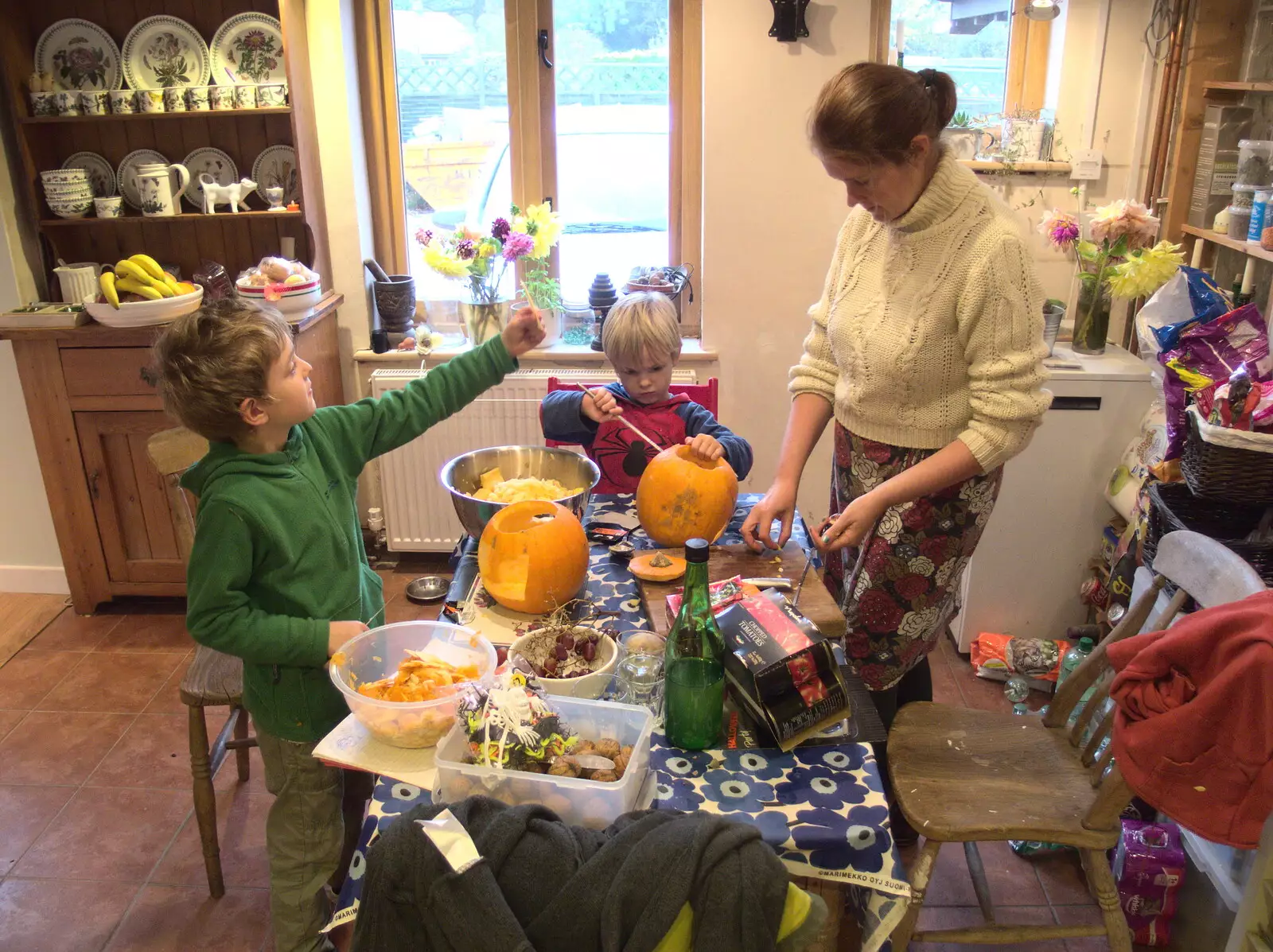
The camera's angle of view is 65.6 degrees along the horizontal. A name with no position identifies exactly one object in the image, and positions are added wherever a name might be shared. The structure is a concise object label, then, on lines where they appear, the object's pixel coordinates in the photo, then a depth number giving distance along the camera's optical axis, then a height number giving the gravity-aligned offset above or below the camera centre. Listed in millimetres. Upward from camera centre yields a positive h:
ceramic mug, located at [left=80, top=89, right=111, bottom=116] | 2922 +187
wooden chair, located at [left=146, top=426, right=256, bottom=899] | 1894 -965
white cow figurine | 2994 -77
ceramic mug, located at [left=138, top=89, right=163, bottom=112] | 2932 +192
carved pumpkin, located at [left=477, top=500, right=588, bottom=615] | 1430 -555
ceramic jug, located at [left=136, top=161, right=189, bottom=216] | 2980 -59
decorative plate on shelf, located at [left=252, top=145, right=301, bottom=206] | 3109 -16
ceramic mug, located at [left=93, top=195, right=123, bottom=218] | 3027 -111
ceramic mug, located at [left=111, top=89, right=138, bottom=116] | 2934 +188
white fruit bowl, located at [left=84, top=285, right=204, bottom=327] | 2773 -391
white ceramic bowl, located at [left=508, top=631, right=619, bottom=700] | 1208 -613
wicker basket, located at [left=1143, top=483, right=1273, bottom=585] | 1995 -720
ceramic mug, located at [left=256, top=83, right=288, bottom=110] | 2938 +198
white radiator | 3170 -889
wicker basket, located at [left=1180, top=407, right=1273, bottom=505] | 1889 -604
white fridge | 2613 -931
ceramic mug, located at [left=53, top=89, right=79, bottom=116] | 2904 +186
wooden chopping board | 1399 -622
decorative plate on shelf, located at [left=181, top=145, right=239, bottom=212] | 3139 +4
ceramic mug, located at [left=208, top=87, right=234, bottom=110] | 2941 +197
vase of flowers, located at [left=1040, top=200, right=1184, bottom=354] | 2486 -273
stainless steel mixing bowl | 1785 -541
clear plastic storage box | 1003 -617
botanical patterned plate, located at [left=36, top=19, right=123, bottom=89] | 2984 +327
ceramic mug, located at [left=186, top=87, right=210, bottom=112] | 2926 +193
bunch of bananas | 2764 -304
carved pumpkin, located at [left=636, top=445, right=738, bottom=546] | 1591 -525
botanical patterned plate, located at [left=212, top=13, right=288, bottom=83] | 2992 +337
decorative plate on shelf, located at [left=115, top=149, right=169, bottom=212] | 3119 -14
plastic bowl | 1134 -611
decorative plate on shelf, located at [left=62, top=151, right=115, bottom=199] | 3111 -5
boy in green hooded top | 1384 -515
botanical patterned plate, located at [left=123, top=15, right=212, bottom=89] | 2990 +325
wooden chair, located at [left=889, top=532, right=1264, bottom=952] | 1521 -993
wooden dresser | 2885 -794
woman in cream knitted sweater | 1518 -336
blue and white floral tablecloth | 1057 -687
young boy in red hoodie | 2076 -520
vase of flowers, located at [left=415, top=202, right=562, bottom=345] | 3049 -292
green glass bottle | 1163 -580
